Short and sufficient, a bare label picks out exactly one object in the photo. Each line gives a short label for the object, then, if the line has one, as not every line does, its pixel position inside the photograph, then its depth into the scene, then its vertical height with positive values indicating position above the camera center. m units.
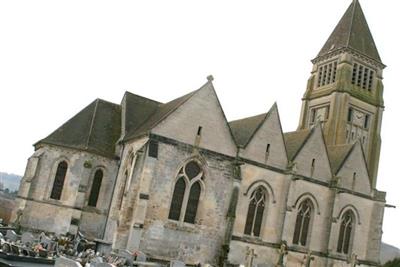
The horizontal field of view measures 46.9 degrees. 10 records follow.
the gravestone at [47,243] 20.98 -2.42
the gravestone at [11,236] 22.37 -2.56
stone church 25.75 +2.02
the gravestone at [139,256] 22.52 -2.30
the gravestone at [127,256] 21.33 -2.32
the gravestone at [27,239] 21.72 -2.48
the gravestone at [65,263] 14.18 -2.10
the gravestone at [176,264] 20.66 -2.10
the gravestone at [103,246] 24.30 -2.35
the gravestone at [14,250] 17.89 -2.52
